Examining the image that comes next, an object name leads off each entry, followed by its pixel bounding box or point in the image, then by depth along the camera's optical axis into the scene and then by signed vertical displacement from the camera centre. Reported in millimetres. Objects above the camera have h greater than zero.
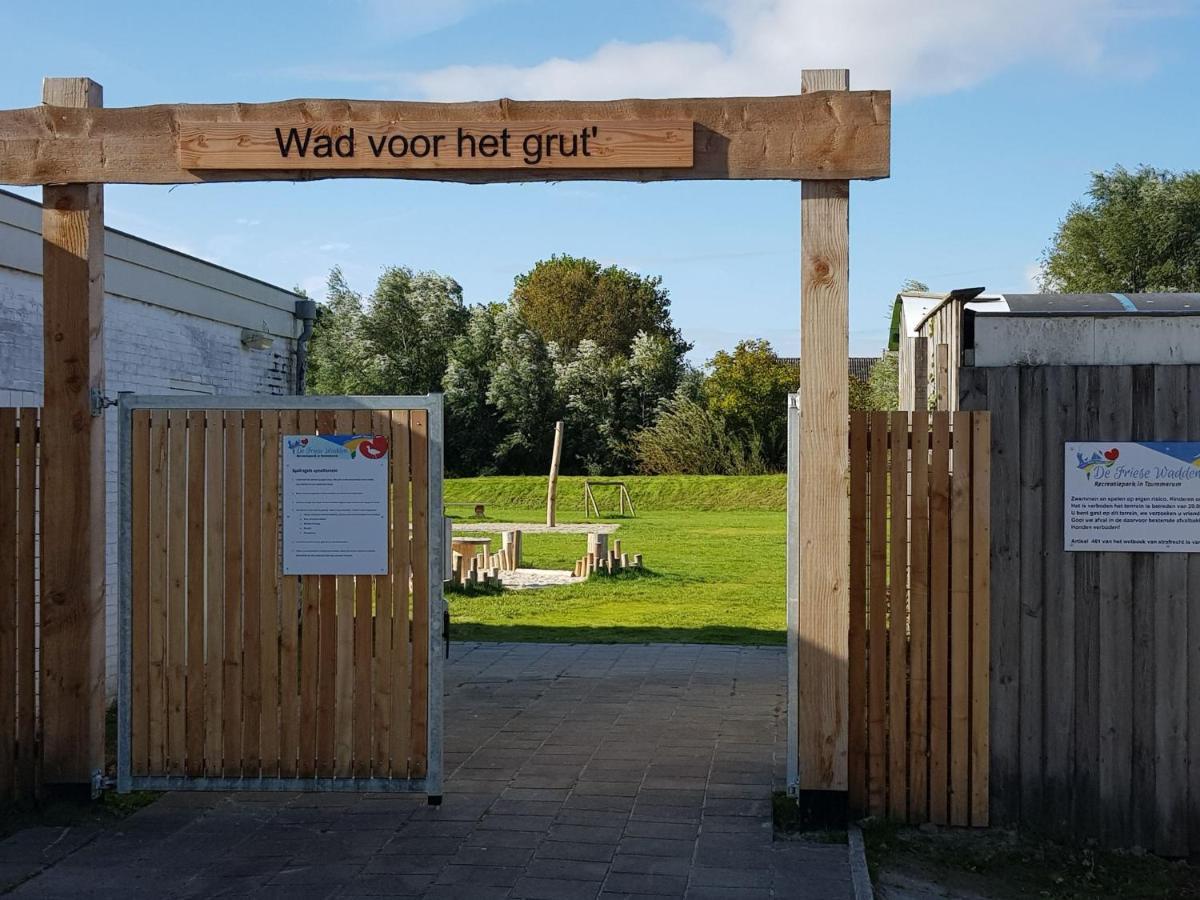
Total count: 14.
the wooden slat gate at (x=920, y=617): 6133 -759
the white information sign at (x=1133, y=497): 6039 -193
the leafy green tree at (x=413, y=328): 49125 +4758
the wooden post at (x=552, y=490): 27062 -716
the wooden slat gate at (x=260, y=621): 6500 -810
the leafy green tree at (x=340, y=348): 48306 +3988
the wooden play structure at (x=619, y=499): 30736 -1065
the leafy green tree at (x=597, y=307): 56219 +6398
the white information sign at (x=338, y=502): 6507 -227
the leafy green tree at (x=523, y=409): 44938 +1596
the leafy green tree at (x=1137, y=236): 39594 +6595
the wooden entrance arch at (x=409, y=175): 6109 +1335
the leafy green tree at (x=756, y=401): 39625 +1646
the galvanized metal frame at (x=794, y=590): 6211 -635
